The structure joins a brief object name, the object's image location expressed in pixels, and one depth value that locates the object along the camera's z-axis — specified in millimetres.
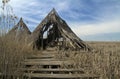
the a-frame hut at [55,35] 4519
